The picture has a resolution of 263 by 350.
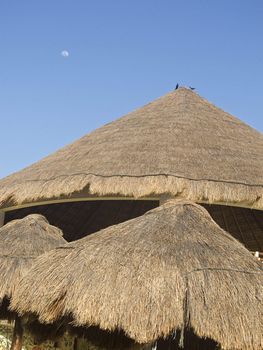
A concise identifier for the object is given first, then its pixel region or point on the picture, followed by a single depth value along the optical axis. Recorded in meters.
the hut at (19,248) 6.71
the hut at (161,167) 8.01
